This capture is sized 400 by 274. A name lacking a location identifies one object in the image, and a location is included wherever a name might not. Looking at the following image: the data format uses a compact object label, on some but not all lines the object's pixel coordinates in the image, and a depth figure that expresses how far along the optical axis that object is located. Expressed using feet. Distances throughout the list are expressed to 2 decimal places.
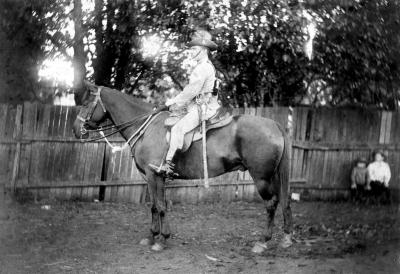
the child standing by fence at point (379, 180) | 35.97
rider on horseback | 22.99
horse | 23.07
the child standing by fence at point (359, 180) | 36.94
